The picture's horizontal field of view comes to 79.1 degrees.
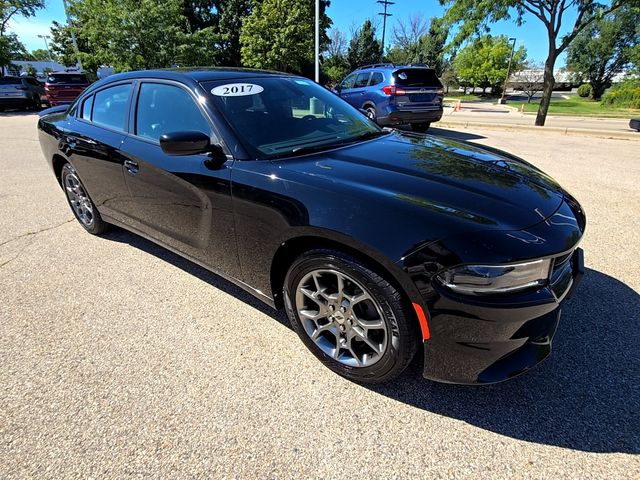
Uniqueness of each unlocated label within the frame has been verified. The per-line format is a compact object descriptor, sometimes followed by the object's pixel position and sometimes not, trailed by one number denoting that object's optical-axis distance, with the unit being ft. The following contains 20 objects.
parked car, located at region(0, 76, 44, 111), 59.02
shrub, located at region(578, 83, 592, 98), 159.63
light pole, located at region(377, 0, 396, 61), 138.43
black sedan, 5.50
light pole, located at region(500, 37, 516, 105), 142.70
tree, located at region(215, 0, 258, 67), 104.22
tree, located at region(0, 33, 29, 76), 85.46
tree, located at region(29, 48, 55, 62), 287.79
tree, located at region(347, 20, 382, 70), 155.33
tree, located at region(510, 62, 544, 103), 174.51
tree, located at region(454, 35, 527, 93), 167.02
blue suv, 31.17
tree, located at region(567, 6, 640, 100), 160.97
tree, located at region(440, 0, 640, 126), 38.78
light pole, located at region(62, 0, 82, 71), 77.85
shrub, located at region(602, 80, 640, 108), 104.99
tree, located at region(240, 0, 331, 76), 84.07
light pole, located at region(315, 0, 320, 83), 51.12
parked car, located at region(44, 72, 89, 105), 56.59
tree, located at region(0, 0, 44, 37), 96.22
